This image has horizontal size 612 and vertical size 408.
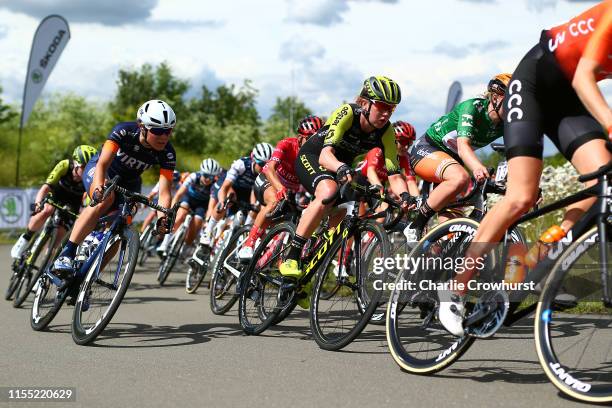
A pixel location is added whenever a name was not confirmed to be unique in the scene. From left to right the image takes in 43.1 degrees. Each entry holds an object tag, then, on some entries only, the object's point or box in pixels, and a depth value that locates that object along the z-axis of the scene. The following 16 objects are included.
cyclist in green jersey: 6.93
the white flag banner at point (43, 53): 25.78
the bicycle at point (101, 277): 6.54
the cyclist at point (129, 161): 7.27
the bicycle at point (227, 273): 8.72
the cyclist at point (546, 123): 4.32
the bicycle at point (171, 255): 12.64
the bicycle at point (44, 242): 9.77
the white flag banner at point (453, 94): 20.25
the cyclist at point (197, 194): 13.88
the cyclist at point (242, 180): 11.32
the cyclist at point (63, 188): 10.41
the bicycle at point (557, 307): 4.08
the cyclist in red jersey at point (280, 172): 8.98
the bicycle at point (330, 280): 6.05
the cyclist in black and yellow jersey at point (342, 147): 6.70
